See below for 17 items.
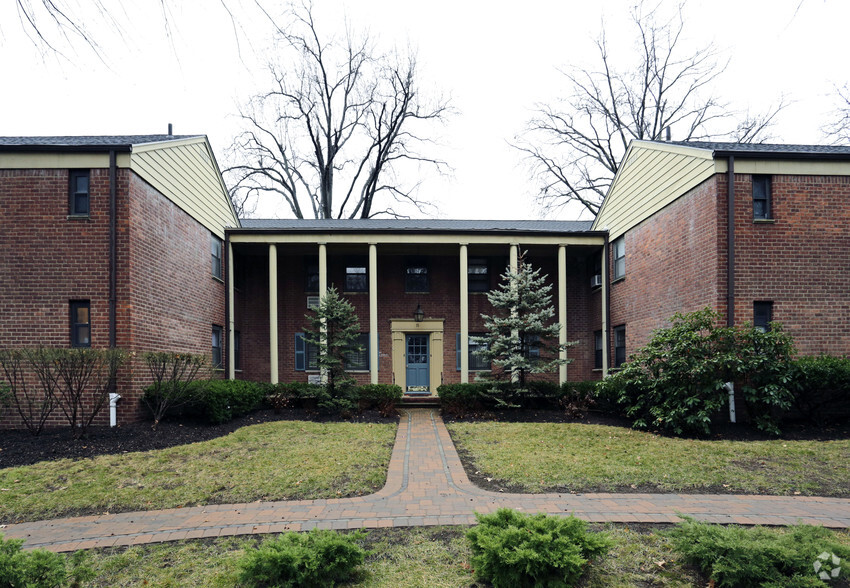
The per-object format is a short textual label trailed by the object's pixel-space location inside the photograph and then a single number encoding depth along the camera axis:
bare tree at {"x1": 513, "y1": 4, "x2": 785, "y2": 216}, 26.62
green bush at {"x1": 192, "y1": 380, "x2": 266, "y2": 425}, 10.29
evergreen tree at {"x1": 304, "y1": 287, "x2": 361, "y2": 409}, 12.80
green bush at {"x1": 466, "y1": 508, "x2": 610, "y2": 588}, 3.44
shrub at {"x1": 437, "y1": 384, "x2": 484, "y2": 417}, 12.74
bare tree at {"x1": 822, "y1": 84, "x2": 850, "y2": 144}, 19.75
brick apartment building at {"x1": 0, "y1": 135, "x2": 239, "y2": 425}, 9.83
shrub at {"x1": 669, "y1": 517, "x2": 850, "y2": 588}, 3.38
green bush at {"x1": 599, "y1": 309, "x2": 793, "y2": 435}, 9.49
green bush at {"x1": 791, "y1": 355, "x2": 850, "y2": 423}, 9.47
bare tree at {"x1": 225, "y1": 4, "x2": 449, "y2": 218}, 29.86
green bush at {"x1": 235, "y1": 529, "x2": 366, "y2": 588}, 3.44
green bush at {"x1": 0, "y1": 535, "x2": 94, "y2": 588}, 3.20
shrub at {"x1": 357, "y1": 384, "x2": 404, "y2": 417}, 13.02
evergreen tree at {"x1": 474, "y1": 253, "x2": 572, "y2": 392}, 12.69
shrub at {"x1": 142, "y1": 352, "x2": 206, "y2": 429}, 9.75
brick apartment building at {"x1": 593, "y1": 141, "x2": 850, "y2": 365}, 10.43
